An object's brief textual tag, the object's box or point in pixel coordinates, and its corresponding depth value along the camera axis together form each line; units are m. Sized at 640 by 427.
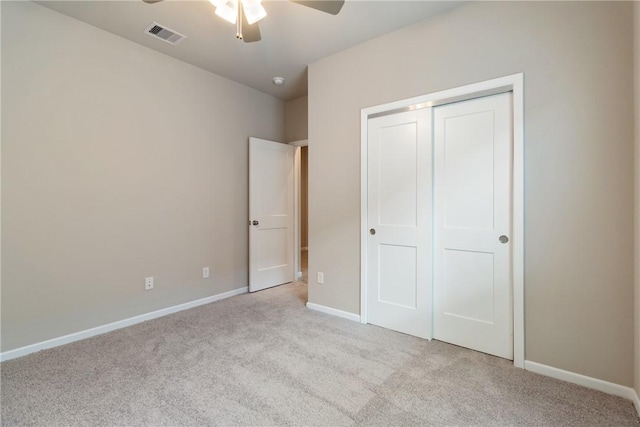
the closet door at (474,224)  2.19
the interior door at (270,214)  3.93
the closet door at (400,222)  2.54
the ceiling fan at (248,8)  1.75
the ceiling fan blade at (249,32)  1.98
